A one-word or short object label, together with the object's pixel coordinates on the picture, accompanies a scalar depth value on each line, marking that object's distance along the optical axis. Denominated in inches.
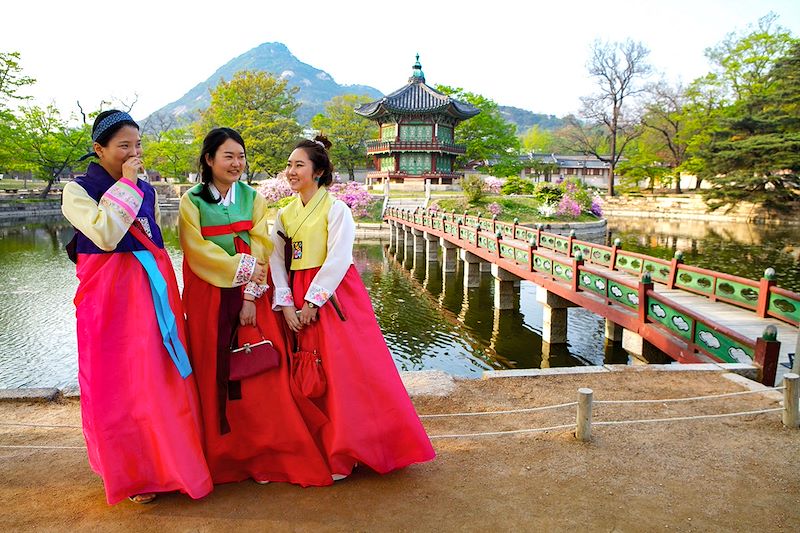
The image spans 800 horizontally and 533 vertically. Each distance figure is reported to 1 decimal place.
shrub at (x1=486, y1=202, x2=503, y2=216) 1088.2
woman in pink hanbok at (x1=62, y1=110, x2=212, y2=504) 93.5
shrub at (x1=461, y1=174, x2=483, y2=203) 1123.3
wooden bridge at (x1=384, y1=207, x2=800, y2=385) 218.4
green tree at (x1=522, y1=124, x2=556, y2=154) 3065.5
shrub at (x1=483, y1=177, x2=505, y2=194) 1242.6
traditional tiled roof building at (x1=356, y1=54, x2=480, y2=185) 1423.5
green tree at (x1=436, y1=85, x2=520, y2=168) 1649.9
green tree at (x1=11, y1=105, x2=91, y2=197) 1467.8
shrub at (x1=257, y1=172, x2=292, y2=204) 1322.6
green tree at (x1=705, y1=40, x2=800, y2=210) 1198.9
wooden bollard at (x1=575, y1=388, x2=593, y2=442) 126.3
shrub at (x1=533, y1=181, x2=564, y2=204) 1118.4
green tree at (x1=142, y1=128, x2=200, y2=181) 1969.7
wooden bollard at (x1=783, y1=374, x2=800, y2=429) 135.0
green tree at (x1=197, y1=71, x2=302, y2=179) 1654.8
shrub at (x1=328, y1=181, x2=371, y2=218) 1232.2
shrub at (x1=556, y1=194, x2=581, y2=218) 1114.7
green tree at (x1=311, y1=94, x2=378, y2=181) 1850.9
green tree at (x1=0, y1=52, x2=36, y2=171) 1294.3
